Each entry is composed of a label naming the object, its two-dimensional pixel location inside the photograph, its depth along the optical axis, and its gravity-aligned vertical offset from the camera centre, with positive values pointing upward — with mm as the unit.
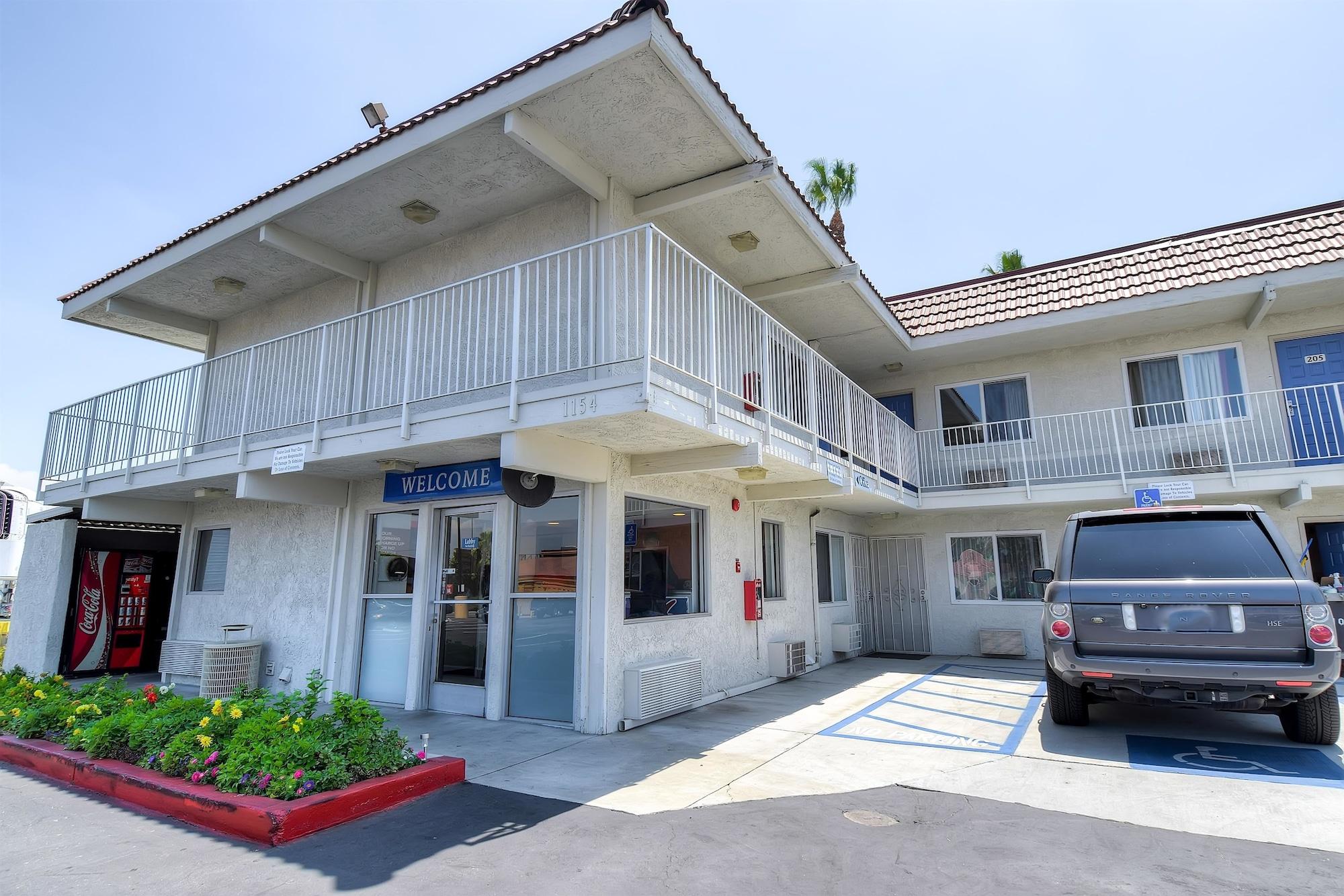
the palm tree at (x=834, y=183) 17219 +9503
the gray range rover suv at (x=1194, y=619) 5258 -274
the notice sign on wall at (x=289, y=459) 7820 +1379
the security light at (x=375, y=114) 9930 +6446
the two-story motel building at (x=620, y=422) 6945 +2101
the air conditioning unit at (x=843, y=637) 12203 -896
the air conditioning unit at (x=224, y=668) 9227 -1046
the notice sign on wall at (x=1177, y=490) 9922 +1257
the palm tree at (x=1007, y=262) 19688 +8709
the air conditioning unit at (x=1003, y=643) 12125 -999
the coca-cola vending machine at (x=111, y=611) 11398 -387
